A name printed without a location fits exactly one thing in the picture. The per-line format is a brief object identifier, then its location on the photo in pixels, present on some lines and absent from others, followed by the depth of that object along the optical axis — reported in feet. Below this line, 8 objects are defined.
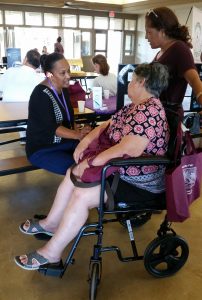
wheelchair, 4.44
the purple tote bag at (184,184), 4.39
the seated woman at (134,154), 4.54
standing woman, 5.70
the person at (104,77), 11.04
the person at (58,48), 21.04
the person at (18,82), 9.43
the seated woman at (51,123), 6.16
